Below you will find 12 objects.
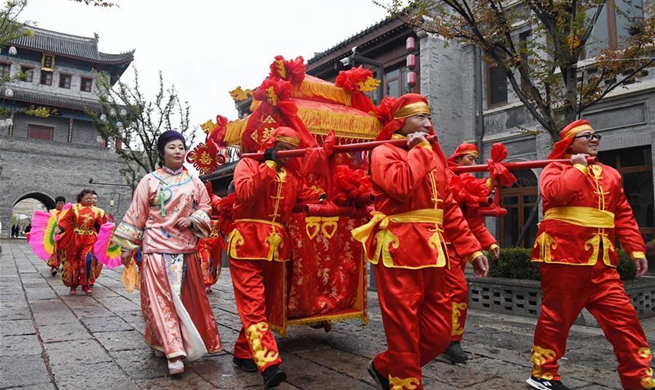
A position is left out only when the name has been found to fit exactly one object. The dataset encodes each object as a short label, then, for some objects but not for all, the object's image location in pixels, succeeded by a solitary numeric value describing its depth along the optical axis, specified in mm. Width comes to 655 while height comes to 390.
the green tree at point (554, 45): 6348
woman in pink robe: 3739
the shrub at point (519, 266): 6891
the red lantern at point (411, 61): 14383
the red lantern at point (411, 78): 14469
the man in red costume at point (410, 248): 2636
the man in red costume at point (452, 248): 4031
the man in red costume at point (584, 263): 3109
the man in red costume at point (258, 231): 3482
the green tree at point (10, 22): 10016
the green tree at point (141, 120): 18688
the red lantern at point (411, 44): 14477
